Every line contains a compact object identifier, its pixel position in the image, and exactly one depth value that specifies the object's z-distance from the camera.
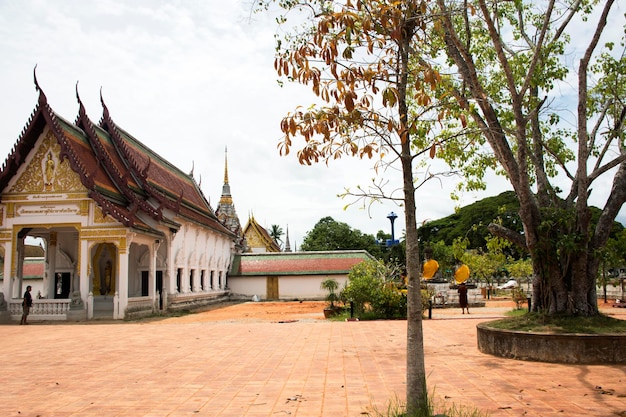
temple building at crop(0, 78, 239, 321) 18.95
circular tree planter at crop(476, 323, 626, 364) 7.71
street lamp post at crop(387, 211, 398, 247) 26.48
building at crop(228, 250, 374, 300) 33.27
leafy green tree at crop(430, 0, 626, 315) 8.70
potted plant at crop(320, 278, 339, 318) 18.84
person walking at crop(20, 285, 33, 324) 18.11
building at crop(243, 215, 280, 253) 47.41
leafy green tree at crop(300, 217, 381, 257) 54.97
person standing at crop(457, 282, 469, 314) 19.72
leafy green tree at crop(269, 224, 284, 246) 85.09
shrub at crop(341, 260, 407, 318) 16.48
